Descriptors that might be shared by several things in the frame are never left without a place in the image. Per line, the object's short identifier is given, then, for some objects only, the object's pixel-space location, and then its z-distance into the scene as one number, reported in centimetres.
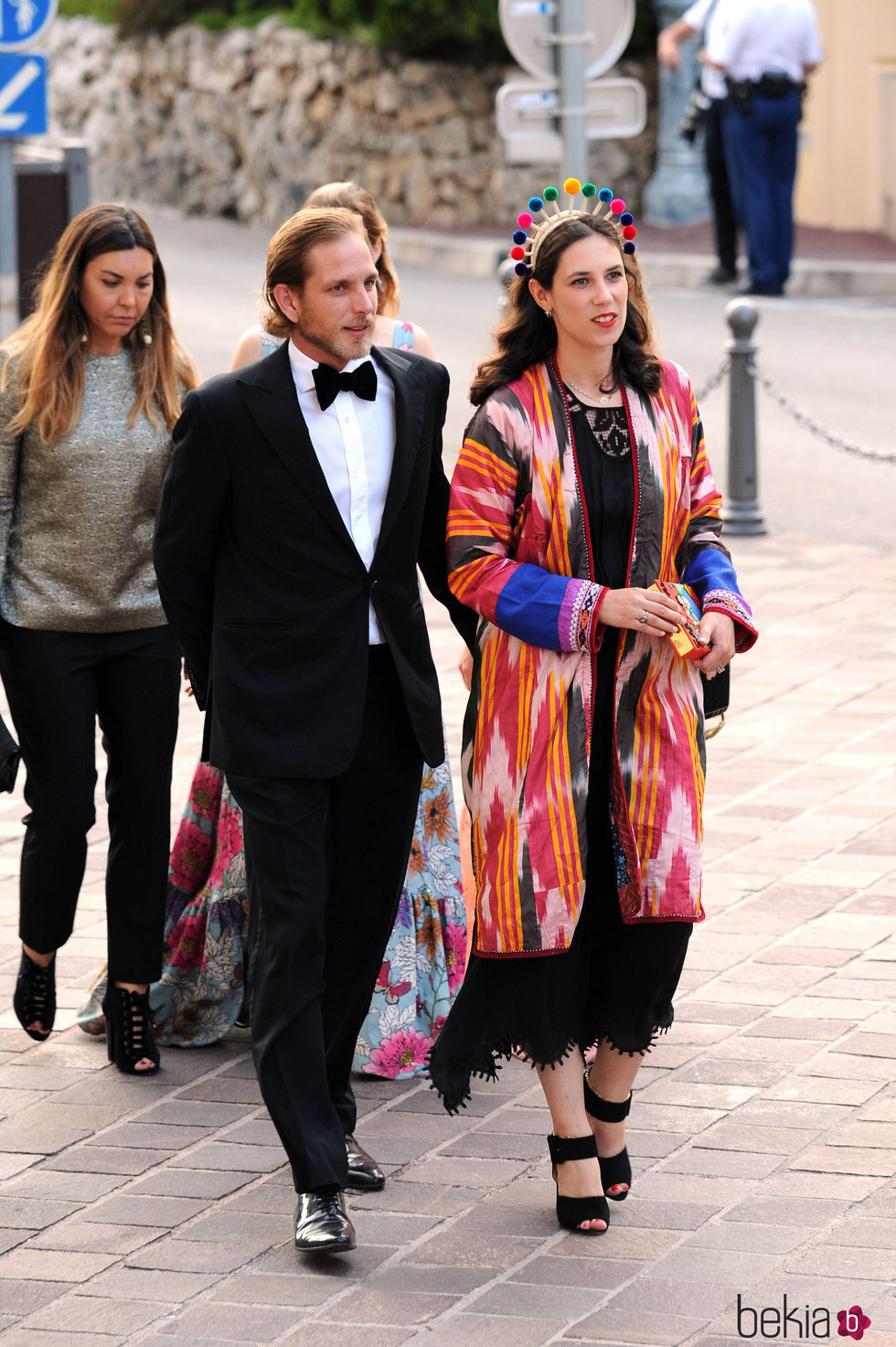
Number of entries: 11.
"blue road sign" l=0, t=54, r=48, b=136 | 1887
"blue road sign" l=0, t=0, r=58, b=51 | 1869
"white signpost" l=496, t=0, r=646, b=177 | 2022
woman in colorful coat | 791
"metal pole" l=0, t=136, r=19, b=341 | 1836
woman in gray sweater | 957
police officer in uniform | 3397
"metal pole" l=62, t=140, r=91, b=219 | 1898
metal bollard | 2141
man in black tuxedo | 792
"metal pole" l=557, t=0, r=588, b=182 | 2020
